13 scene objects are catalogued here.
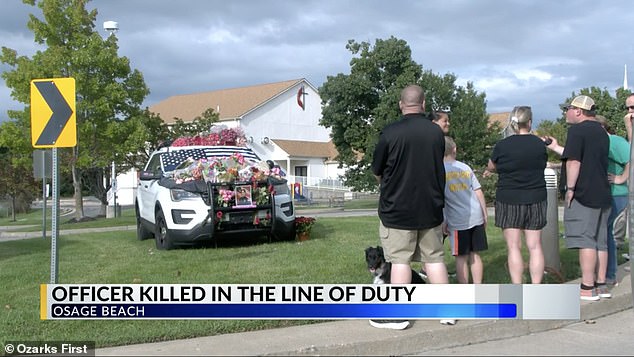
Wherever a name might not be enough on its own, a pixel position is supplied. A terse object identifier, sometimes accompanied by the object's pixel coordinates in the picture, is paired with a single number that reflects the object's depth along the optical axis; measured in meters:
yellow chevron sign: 5.77
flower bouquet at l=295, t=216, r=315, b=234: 10.77
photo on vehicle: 9.65
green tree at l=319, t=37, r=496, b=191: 31.97
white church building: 50.41
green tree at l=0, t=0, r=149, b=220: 22.75
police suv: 9.47
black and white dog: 5.51
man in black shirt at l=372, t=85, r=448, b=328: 4.77
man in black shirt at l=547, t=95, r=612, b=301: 5.87
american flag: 10.84
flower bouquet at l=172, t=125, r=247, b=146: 12.40
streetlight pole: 25.02
